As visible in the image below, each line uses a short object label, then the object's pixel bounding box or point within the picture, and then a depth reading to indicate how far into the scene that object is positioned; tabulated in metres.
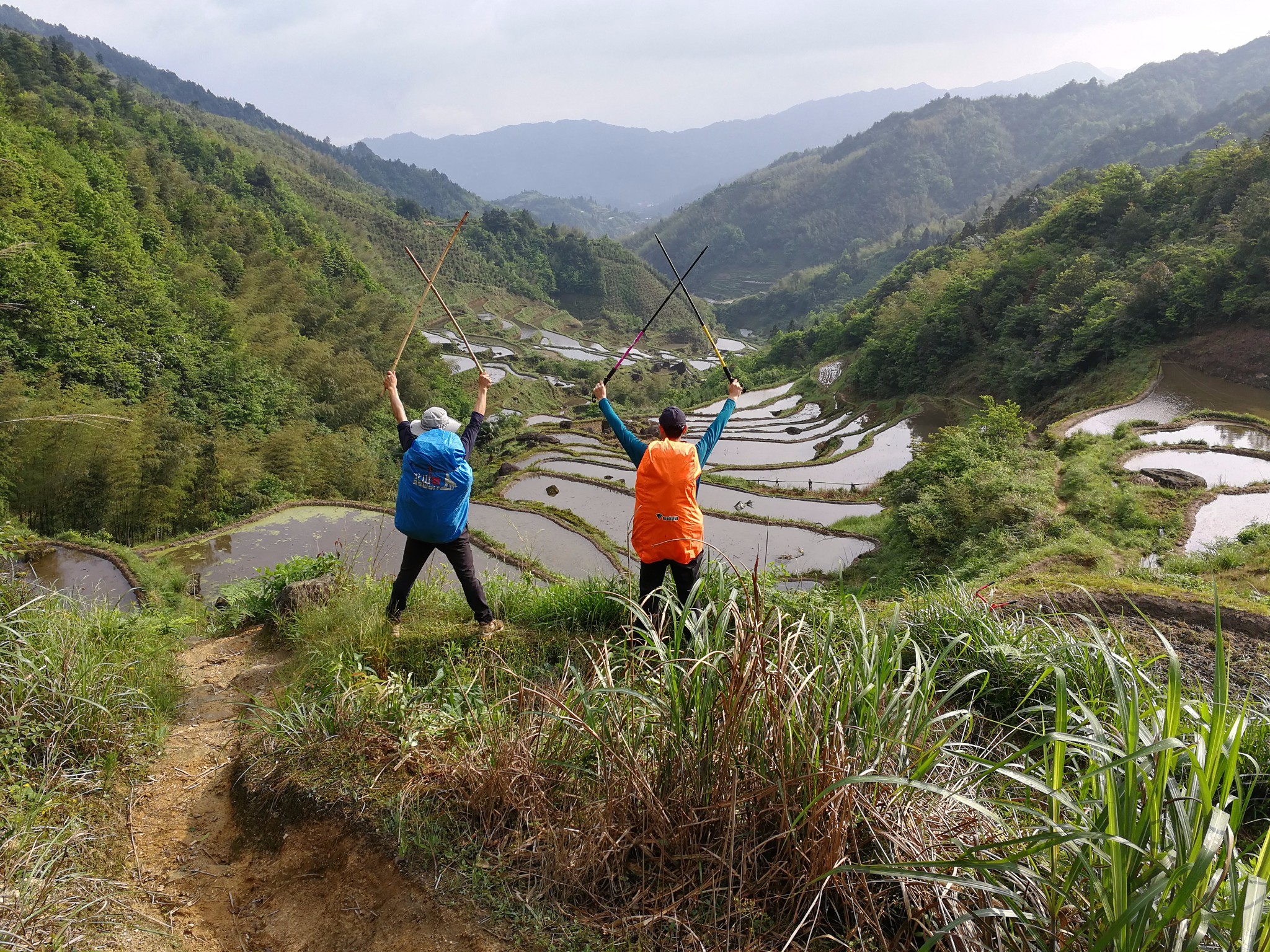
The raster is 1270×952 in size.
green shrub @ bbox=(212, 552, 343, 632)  5.81
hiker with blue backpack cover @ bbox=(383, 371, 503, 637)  3.94
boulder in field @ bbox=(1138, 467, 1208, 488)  10.67
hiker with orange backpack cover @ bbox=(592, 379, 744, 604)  3.83
